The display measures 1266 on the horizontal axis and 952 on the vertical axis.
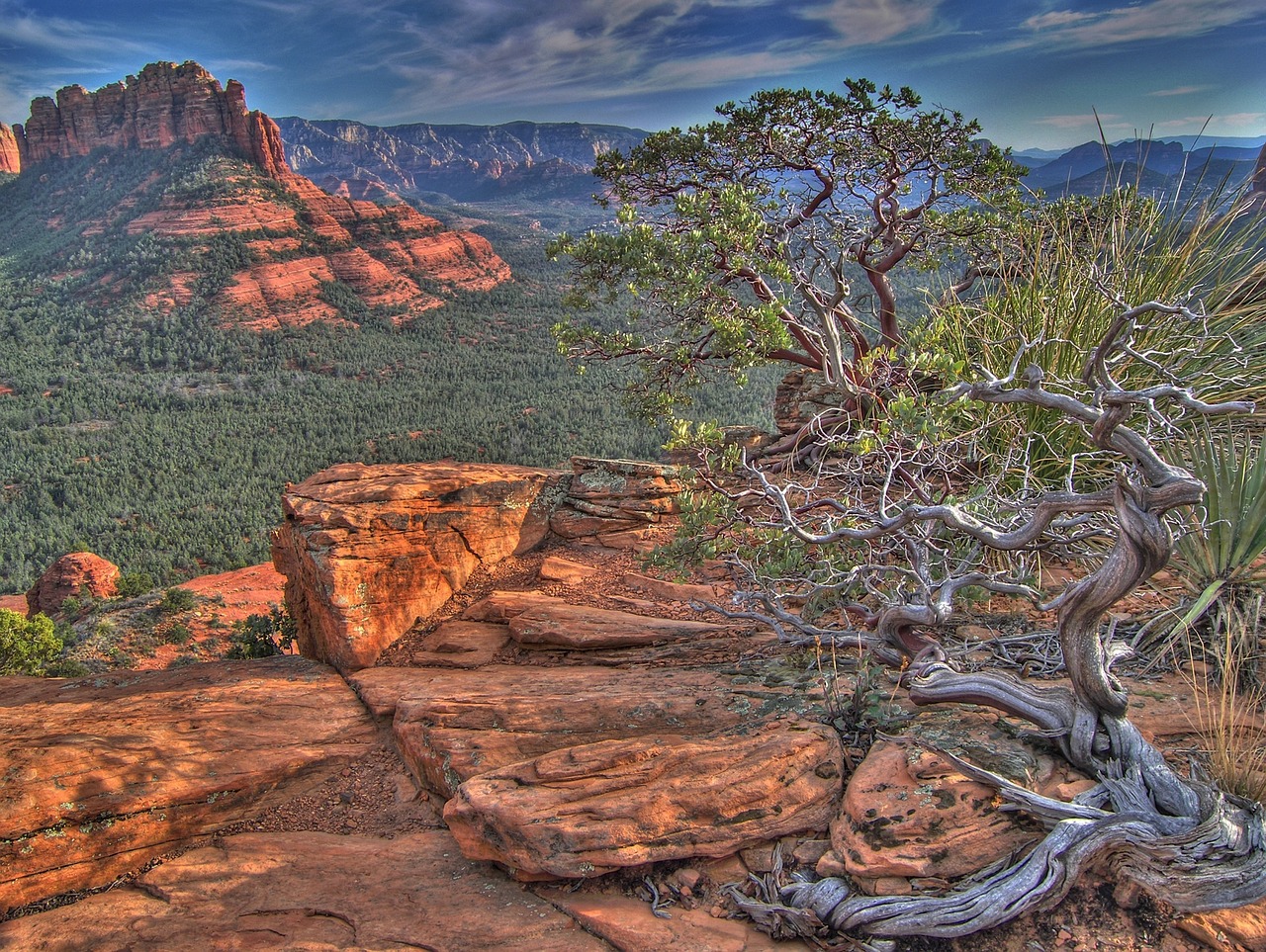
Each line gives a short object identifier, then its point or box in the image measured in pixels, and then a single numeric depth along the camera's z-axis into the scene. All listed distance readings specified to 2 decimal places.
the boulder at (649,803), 3.33
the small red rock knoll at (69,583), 25.05
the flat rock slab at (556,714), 4.30
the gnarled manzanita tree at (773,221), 7.29
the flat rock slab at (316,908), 3.26
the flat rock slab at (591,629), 6.07
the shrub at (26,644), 15.53
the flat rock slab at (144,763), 4.45
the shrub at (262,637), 10.93
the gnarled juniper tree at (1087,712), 2.52
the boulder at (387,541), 7.29
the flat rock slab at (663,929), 2.88
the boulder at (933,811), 2.94
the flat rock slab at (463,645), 6.66
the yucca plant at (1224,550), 4.04
